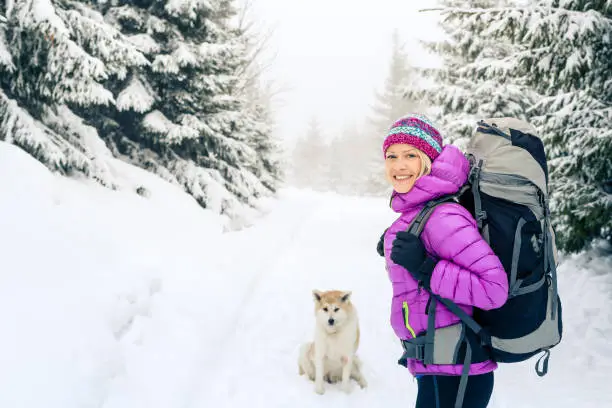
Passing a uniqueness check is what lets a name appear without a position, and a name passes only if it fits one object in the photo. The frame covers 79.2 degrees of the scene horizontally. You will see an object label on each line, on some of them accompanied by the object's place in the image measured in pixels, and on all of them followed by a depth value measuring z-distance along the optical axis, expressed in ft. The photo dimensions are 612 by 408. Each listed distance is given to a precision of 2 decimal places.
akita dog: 13.61
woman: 5.97
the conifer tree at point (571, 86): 15.52
